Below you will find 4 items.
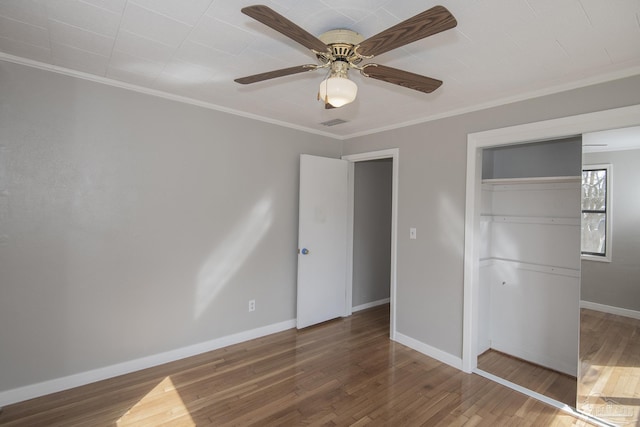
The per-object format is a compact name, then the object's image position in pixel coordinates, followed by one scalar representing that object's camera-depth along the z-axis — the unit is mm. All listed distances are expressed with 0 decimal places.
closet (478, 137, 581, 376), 2908
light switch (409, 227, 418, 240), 3368
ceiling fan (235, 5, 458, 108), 1211
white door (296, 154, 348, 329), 3742
